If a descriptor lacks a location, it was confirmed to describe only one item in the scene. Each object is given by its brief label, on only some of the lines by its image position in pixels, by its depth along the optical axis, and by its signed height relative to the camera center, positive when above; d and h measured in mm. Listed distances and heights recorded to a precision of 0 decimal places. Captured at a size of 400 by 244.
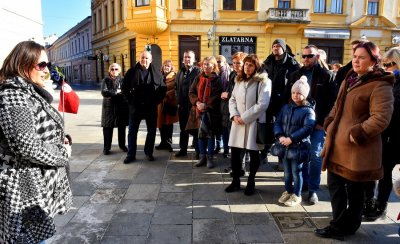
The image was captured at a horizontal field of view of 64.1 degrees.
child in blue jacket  3900 -740
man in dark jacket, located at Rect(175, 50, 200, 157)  6230 -316
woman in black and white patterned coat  1899 -458
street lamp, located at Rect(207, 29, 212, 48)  22234 +2822
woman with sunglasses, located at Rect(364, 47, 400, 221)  3426 -835
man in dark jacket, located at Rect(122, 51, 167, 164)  5910 -351
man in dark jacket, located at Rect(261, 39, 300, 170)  5141 +109
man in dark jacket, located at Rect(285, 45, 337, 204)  4215 -303
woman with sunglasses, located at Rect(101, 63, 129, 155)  6488 -628
